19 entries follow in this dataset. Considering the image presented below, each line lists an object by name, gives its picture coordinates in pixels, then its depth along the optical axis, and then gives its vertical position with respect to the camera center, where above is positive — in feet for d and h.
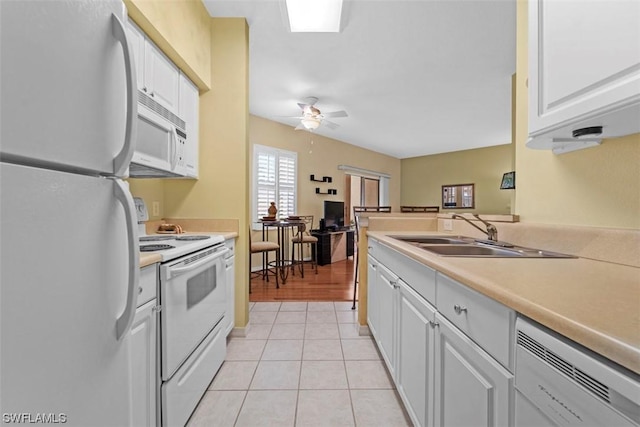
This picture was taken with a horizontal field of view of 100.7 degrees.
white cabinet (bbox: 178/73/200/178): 6.93 +2.60
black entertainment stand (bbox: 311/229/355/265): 17.36 -2.23
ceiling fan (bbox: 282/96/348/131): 12.83 +4.72
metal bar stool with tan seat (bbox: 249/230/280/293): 12.21 -1.73
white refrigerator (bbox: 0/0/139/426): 1.43 -0.02
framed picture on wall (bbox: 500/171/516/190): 10.11 +1.29
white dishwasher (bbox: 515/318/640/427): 1.25 -0.93
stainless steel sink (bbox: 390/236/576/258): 3.65 -0.58
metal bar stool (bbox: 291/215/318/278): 14.30 -1.52
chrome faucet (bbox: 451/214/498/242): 4.88 -0.33
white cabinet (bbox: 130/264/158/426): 3.27 -1.87
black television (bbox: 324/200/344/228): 19.21 -0.08
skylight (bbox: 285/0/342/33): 7.06 +5.55
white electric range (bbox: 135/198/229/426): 3.91 -1.82
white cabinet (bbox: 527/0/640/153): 2.20 +1.41
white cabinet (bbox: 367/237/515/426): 2.16 -1.54
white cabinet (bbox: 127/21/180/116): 5.27 +3.10
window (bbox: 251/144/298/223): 15.44 +2.03
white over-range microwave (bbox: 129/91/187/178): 5.29 +1.54
